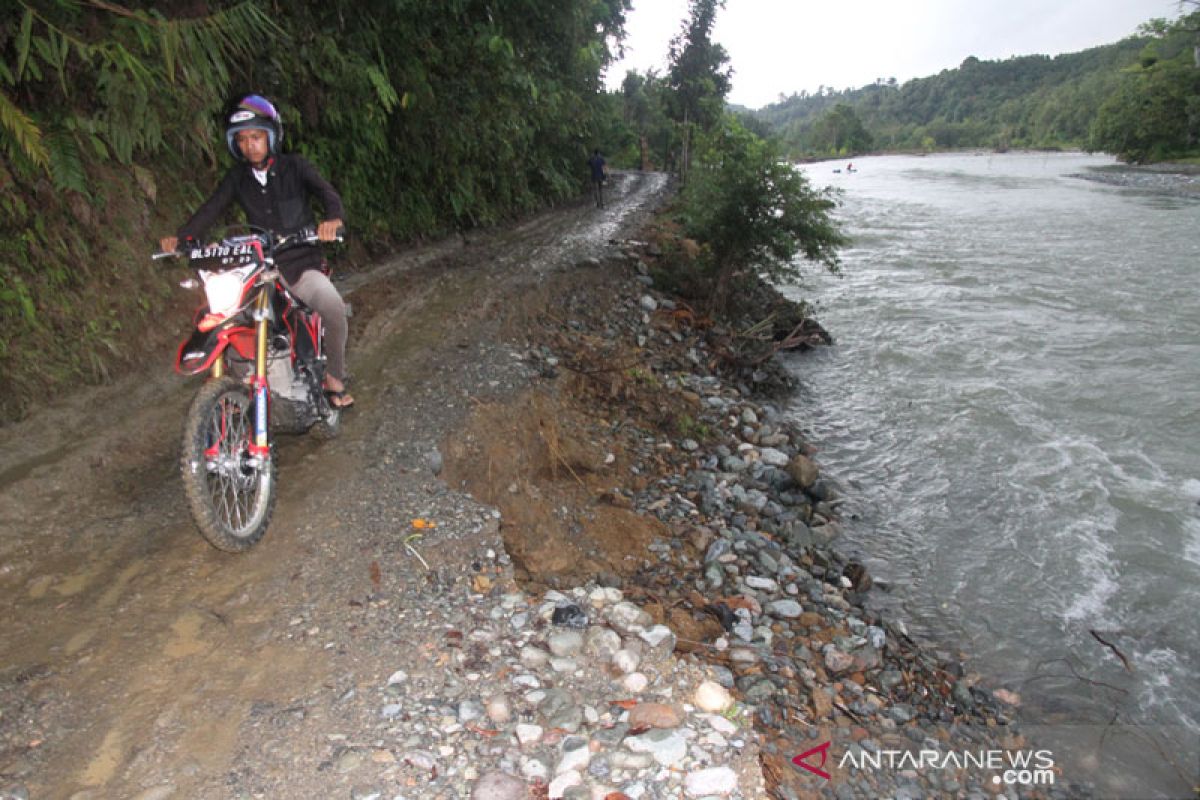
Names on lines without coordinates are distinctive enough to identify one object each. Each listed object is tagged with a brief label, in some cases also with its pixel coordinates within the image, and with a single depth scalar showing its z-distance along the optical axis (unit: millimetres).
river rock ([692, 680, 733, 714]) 3125
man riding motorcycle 4156
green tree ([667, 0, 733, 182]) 31734
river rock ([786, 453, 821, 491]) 7113
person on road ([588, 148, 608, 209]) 23312
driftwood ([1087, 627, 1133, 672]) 4851
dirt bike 3504
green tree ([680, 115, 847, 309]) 11039
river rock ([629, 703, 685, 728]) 2951
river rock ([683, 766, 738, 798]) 2643
